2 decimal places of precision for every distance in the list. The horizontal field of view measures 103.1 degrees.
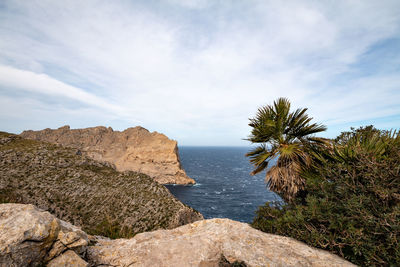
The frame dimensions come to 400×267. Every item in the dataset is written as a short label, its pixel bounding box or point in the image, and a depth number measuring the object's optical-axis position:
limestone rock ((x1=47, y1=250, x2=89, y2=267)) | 3.70
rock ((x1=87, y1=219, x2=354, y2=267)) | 4.48
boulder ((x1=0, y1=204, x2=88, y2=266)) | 3.25
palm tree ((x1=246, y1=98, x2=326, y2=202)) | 6.91
